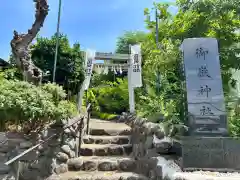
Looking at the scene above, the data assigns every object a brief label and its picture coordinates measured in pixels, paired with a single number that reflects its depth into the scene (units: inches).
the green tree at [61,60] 216.7
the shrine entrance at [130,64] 251.9
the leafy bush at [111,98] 346.1
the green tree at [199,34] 125.8
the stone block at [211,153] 88.5
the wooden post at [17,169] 93.7
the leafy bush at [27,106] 90.1
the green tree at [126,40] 437.9
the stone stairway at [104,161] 117.1
